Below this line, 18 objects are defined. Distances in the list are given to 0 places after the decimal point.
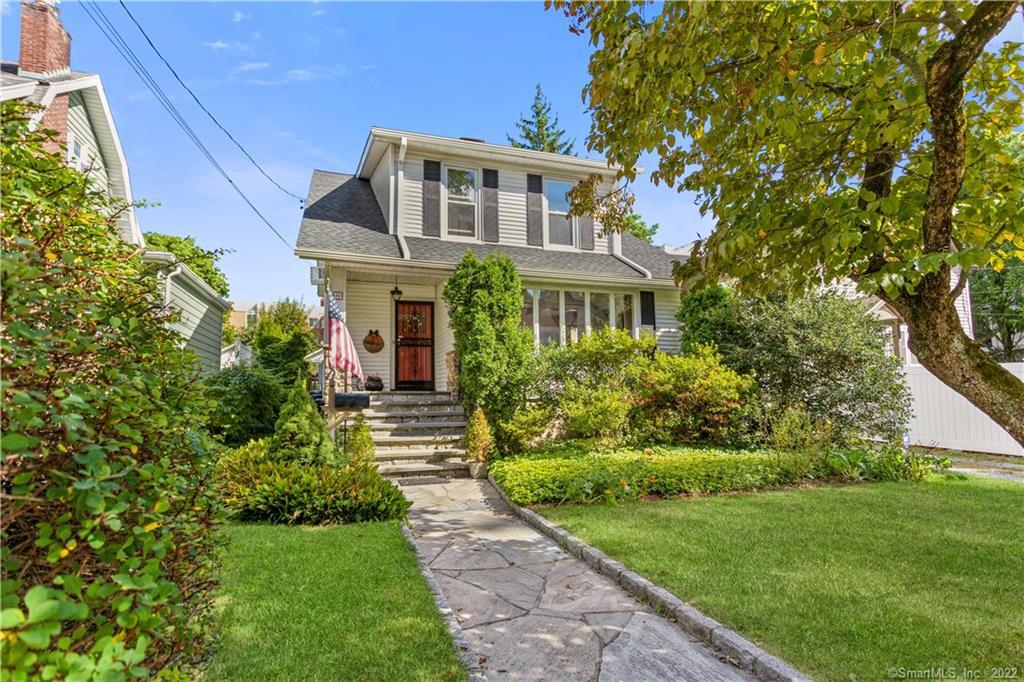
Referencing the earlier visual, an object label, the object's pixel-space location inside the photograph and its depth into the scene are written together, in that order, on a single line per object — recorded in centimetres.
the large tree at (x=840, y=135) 257
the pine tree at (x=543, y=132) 2741
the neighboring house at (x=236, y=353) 2708
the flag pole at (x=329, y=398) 836
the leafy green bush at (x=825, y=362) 927
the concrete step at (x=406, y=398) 1033
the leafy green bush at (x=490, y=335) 898
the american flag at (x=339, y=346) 836
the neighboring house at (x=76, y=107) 950
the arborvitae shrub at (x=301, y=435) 650
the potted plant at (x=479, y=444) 850
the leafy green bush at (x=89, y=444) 118
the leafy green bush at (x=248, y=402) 923
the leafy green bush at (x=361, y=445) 770
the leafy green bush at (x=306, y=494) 563
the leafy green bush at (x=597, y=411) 860
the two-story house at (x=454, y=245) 1202
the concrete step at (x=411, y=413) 981
